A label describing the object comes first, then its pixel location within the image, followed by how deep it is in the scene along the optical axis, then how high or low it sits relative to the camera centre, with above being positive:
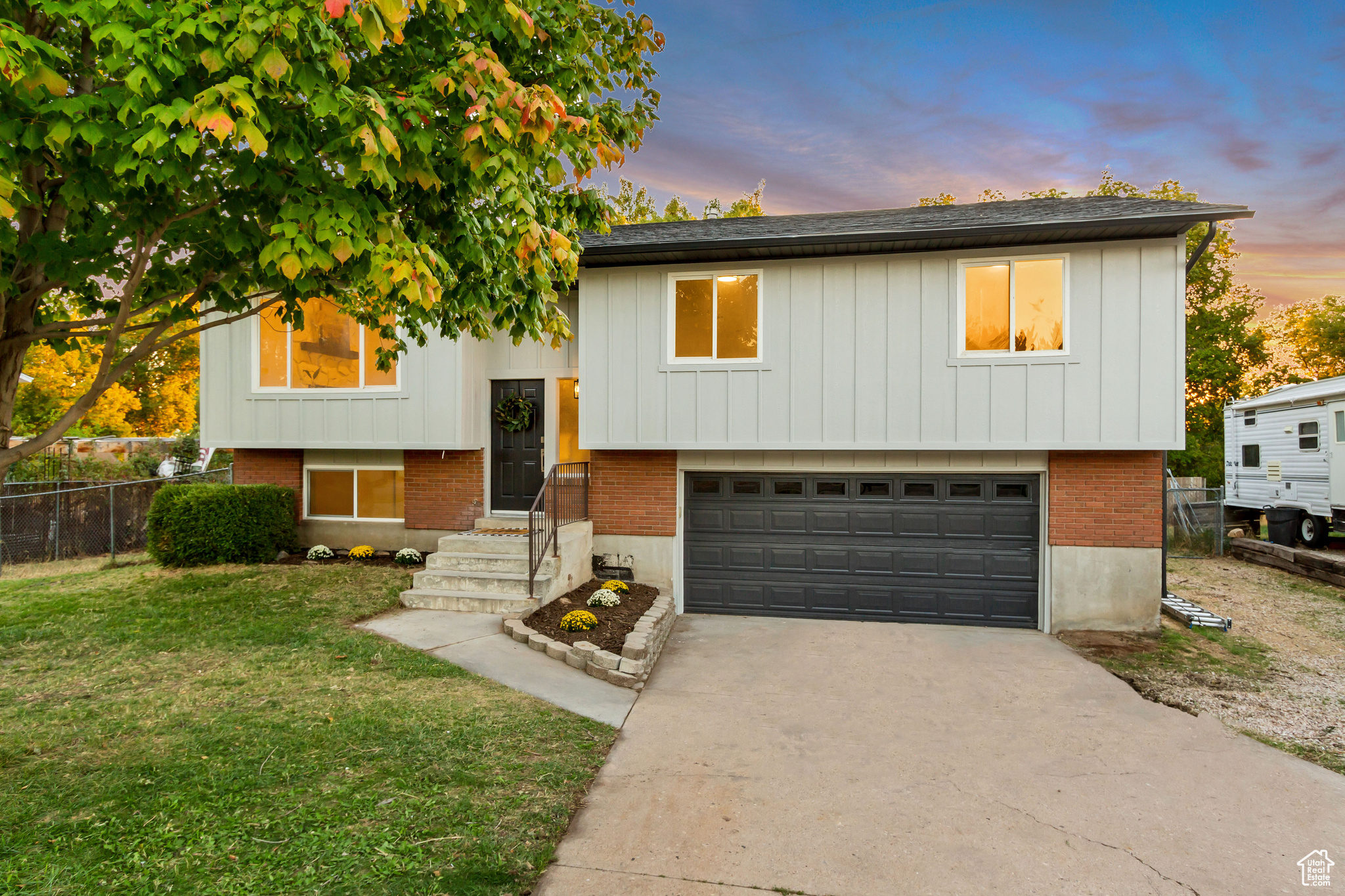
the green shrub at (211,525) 9.40 -1.13
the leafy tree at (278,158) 2.91 +1.65
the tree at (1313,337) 26.53 +5.44
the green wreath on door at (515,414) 10.02 +0.66
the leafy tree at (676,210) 24.75 +9.83
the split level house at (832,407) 7.71 +0.68
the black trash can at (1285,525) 13.45 -1.42
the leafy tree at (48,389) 16.14 +1.67
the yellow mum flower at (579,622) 6.78 -1.84
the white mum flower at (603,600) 7.70 -1.80
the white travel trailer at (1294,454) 12.23 +0.13
